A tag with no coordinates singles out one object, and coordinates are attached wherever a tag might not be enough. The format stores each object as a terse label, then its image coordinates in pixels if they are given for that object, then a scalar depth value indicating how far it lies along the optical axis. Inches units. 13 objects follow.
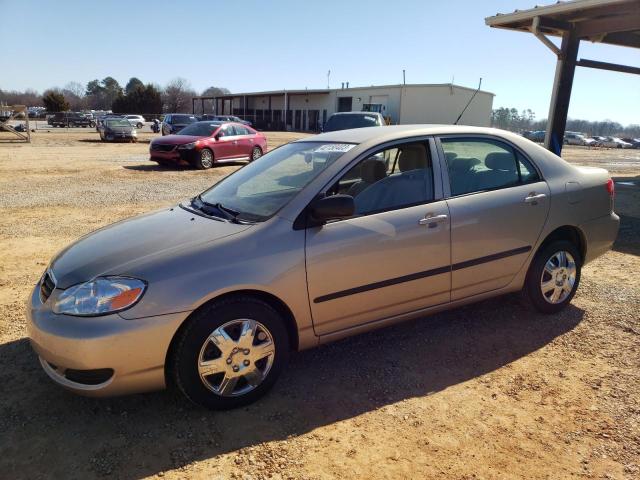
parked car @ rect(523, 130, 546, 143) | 1933.3
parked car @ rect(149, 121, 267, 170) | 584.7
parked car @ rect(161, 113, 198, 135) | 1075.9
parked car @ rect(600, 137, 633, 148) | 2148.1
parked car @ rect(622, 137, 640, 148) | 2265.0
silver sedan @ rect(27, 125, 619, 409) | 100.9
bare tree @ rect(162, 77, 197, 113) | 3031.5
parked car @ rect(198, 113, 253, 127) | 1279.3
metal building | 1476.4
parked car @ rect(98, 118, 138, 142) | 1053.8
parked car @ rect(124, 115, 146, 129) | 1875.6
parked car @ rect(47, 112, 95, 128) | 1919.3
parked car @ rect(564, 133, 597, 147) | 2143.5
